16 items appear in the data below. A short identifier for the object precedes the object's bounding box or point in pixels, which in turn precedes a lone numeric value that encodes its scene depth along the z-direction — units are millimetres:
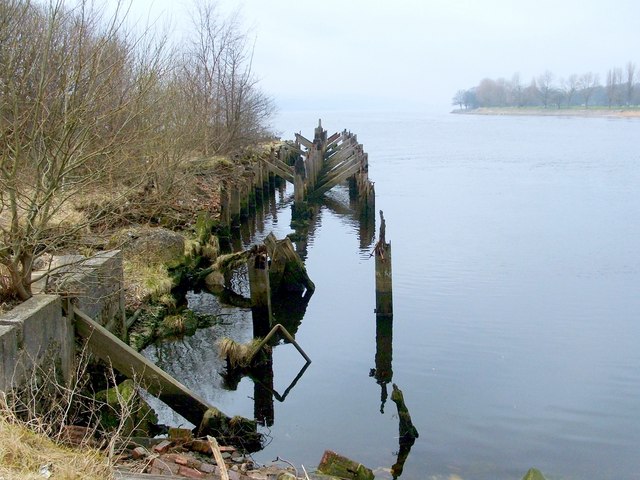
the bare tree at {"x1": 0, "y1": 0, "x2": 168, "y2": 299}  7898
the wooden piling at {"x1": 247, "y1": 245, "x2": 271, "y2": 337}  12328
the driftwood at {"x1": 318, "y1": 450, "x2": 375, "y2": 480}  7246
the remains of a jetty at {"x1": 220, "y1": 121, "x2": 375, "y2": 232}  22727
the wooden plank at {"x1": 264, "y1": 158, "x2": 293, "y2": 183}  29016
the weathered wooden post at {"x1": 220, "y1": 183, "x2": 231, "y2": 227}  20859
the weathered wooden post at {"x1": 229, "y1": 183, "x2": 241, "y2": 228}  22312
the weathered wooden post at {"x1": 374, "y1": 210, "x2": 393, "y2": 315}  13109
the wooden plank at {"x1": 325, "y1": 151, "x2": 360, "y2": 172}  32512
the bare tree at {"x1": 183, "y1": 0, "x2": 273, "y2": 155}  29438
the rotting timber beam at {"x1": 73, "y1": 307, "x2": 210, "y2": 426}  8594
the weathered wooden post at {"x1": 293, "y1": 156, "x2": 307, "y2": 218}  24680
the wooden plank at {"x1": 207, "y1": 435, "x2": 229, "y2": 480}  4945
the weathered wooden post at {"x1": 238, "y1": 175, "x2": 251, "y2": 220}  24031
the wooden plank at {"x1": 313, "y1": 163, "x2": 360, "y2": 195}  28766
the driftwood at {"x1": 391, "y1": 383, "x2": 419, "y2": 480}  8688
